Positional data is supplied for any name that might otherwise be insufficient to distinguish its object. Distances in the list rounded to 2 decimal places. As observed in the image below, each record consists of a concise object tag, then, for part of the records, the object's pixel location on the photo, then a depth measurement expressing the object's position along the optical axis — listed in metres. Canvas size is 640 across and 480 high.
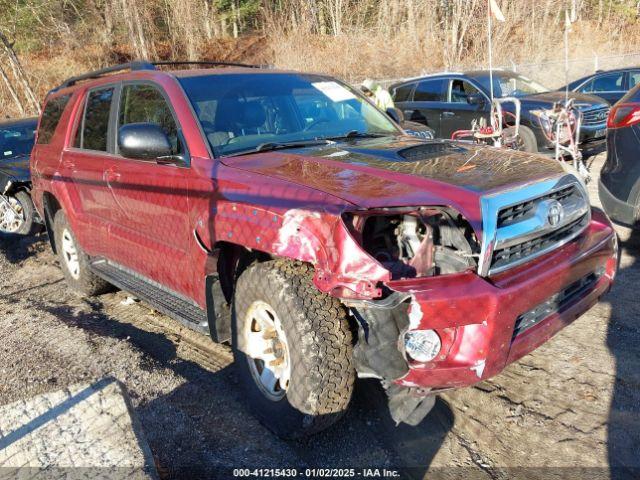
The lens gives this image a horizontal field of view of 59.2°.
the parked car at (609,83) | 12.46
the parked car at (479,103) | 10.31
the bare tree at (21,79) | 19.20
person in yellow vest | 10.36
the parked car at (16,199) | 7.86
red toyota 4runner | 2.53
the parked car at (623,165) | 5.11
